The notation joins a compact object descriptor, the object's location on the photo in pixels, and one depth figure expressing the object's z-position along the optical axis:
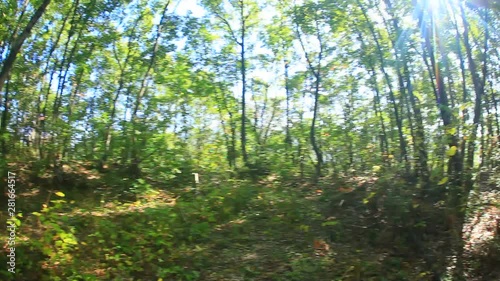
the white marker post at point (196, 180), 10.38
